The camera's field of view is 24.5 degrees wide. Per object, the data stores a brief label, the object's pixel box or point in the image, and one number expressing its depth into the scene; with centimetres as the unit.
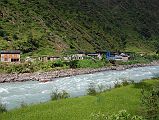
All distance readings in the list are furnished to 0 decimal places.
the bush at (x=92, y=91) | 5564
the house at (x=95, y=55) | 16694
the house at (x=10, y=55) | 12888
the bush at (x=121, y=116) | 1977
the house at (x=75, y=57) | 14735
